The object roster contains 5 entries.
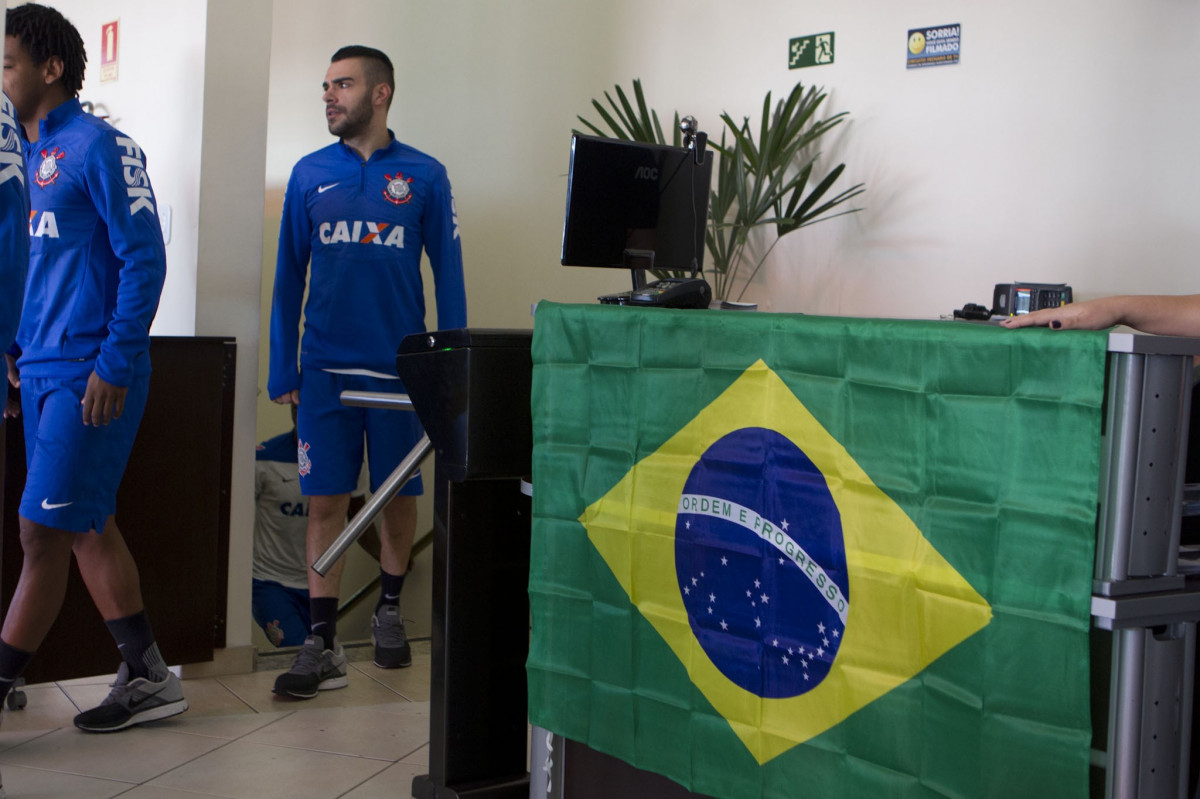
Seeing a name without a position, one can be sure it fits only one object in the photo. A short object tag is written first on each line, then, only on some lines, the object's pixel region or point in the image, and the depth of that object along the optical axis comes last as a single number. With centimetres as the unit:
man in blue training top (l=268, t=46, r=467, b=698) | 311
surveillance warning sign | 355
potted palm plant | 355
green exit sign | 385
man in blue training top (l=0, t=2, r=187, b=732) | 245
